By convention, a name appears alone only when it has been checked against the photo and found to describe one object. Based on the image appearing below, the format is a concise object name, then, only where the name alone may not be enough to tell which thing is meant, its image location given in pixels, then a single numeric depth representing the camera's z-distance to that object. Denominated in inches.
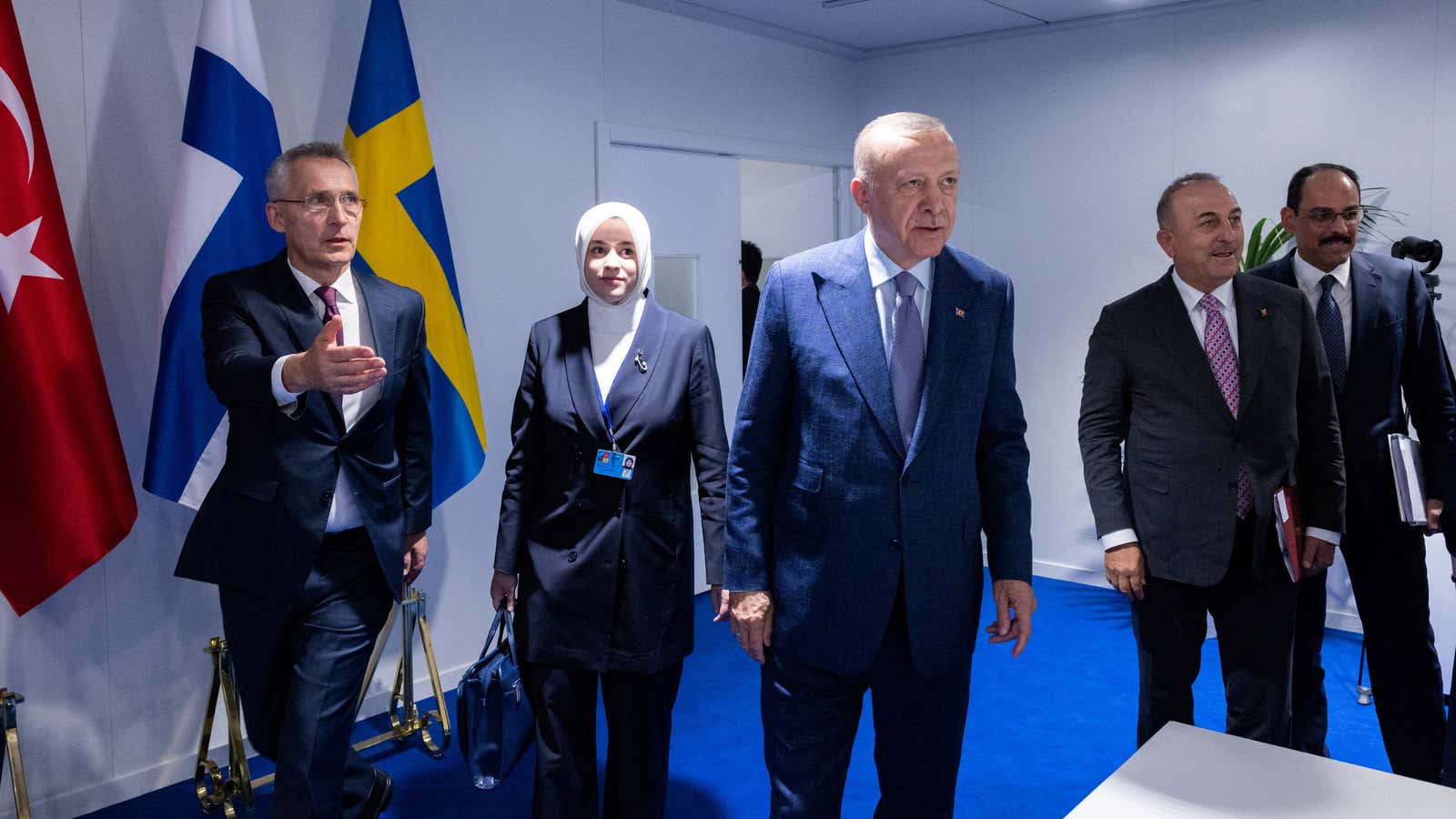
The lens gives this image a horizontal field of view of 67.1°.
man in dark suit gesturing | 95.9
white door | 188.9
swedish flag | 136.1
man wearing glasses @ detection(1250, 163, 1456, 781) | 112.5
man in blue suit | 76.1
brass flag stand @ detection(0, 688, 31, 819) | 108.7
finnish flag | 116.6
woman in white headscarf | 98.3
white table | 61.3
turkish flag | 106.9
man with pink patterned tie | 98.0
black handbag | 97.3
